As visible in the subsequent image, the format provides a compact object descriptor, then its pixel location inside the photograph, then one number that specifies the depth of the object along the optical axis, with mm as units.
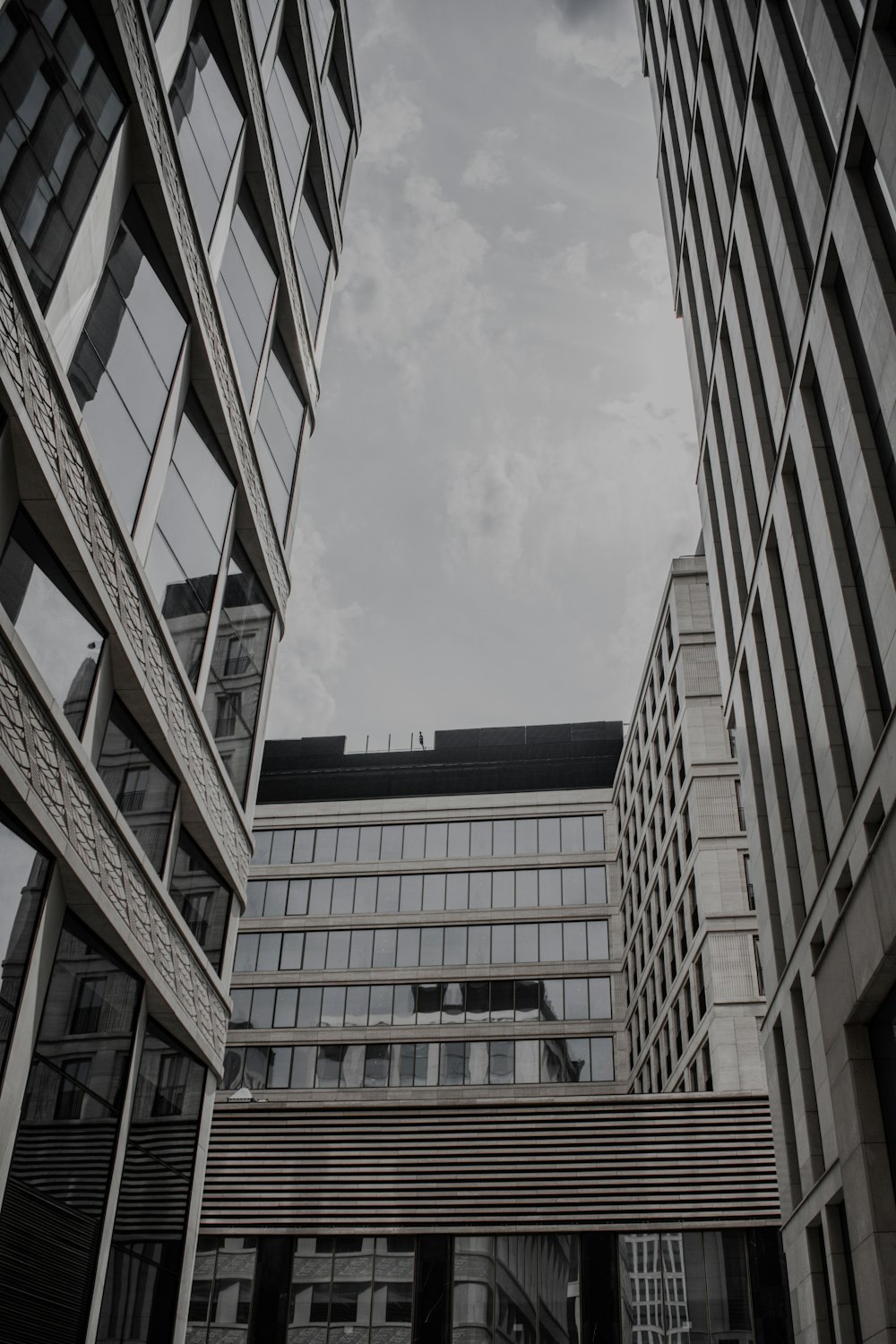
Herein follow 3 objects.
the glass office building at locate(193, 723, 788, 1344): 30844
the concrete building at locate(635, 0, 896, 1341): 17859
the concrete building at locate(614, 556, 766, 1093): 39938
